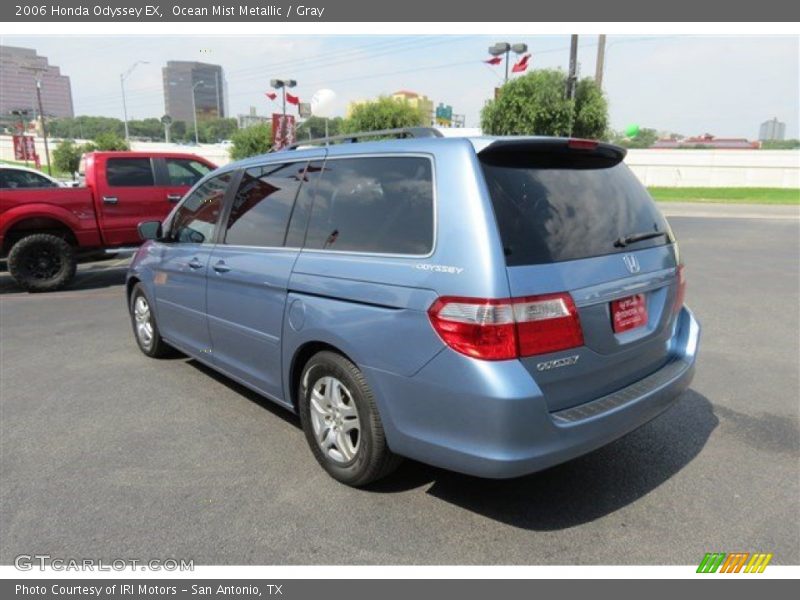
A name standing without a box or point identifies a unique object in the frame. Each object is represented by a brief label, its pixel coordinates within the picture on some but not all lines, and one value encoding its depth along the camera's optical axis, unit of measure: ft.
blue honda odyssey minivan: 8.04
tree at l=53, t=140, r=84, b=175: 166.40
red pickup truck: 28.66
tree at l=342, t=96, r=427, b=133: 127.95
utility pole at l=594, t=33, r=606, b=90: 71.25
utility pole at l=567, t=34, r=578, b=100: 61.82
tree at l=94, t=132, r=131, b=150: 158.81
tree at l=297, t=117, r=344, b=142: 172.32
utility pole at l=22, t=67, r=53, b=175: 131.36
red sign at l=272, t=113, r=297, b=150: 52.85
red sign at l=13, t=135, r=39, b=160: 152.86
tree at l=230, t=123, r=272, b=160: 124.98
